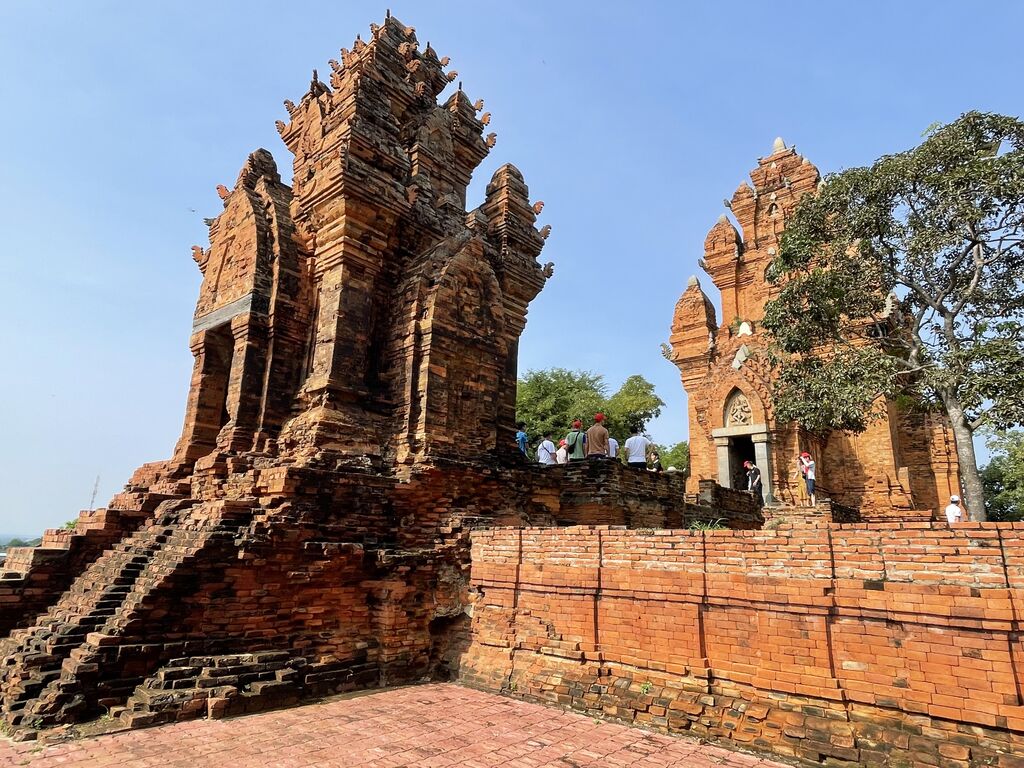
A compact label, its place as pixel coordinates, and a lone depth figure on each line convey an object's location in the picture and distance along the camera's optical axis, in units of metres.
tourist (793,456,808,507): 14.58
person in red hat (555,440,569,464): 13.53
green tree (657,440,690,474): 33.41
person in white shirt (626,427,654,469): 11.30
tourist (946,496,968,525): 12.53
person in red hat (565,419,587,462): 10.95
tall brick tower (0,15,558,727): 5.75
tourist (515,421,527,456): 12.66
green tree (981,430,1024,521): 24.52
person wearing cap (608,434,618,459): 11.56
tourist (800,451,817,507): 13.77
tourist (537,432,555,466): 12.48
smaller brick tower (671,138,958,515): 15.91
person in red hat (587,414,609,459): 10.43
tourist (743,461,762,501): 15.81
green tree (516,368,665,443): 29.42
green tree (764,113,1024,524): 10.34
